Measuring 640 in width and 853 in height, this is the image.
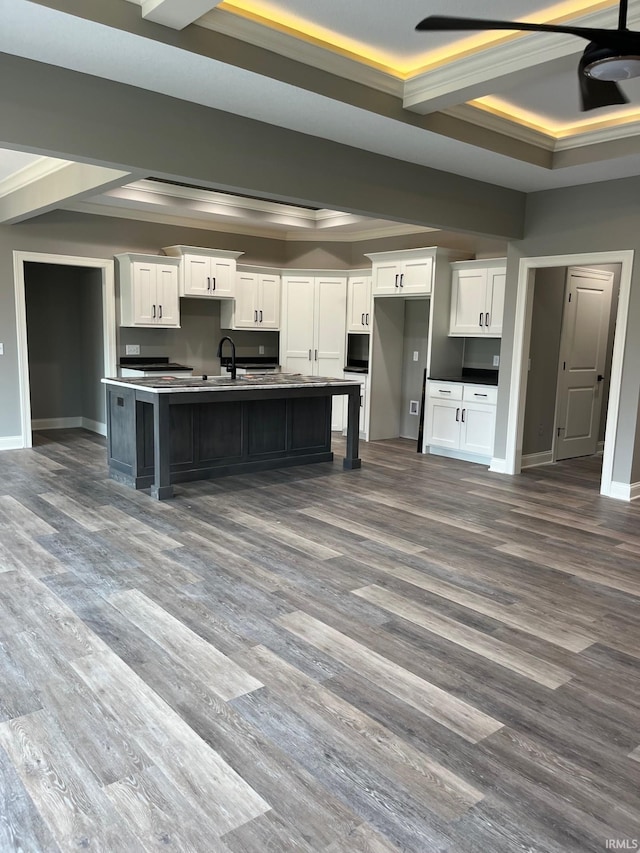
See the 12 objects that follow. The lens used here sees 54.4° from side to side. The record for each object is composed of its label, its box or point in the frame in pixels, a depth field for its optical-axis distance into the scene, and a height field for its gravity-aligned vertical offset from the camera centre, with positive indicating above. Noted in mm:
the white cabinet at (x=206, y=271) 7591 +661
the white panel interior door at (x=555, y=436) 6868 -1121
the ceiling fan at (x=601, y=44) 2141 +1018
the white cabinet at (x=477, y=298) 6797 +387
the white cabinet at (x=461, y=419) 6730 -969
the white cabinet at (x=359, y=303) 8102 +341
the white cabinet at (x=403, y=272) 7180 +687
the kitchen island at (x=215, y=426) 5117 -923
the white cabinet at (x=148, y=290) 7289 +393
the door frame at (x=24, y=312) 6891 +110
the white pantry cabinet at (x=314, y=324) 8375 +58
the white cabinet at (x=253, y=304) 8164 +299
